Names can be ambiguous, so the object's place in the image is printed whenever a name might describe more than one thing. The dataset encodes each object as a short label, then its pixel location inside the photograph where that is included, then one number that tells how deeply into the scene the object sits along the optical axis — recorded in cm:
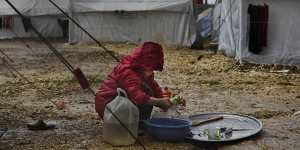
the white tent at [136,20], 2211
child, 525
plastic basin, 526
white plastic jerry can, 517
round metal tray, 542
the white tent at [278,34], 1375
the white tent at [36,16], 2369
